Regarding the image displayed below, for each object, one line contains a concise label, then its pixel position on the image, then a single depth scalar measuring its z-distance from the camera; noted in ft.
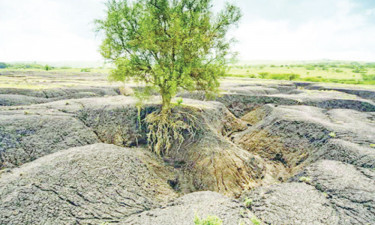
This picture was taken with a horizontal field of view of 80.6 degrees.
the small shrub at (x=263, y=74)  185.00
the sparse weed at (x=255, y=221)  18.93
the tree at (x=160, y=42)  32.76
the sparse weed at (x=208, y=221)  15.24
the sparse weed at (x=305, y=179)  25.20
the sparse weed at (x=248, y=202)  22.98
